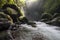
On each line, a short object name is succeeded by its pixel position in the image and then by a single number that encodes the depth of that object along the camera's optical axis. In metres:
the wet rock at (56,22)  7.76
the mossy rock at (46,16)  10.69
